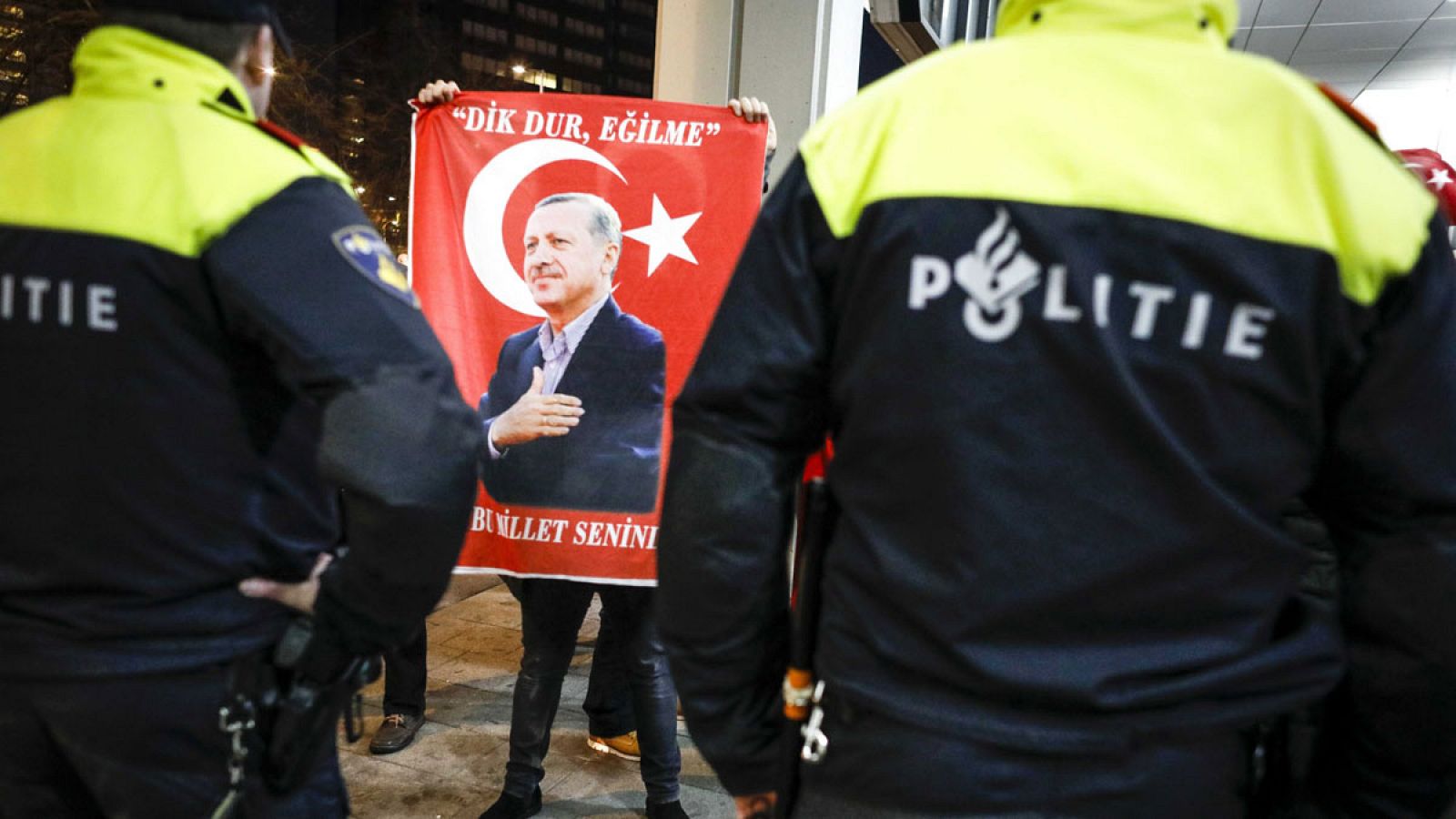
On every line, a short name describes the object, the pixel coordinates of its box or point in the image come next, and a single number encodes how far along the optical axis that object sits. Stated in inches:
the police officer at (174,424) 56.9
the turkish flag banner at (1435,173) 117.2
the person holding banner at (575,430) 123.8
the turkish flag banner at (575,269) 127.0
